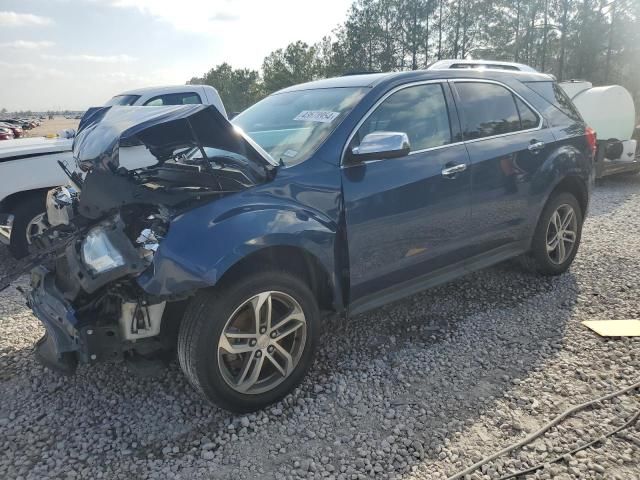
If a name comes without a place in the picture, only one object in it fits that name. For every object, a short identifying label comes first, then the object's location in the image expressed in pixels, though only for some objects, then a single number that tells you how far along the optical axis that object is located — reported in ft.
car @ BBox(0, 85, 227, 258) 17.02
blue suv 8.08
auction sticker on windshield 10.22
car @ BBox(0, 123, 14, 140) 73.97
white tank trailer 31.27
